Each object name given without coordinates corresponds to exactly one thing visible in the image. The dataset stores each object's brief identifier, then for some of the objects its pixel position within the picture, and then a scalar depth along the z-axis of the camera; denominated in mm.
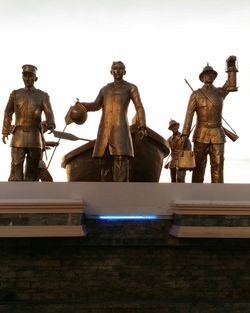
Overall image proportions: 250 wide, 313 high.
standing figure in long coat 5504
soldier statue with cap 5574
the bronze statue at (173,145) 8141
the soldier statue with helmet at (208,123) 5805
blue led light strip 4980
